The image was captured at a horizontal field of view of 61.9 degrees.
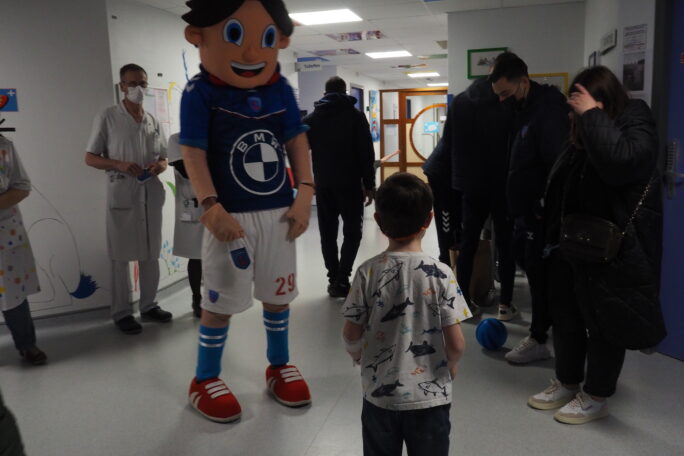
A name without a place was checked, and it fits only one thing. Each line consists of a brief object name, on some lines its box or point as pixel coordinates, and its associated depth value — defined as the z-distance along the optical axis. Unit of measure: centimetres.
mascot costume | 215
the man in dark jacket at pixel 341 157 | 376
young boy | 136
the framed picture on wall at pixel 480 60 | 497
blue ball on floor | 288
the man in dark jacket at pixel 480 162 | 312
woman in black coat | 182
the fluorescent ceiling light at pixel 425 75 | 1213
